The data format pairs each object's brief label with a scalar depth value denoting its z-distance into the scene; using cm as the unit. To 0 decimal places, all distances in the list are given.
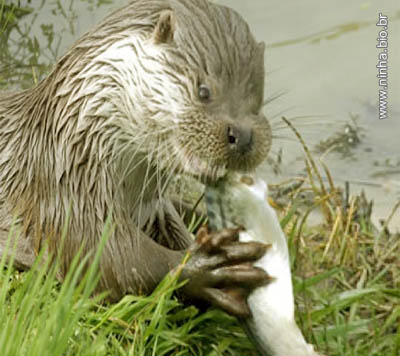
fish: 547
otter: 546
